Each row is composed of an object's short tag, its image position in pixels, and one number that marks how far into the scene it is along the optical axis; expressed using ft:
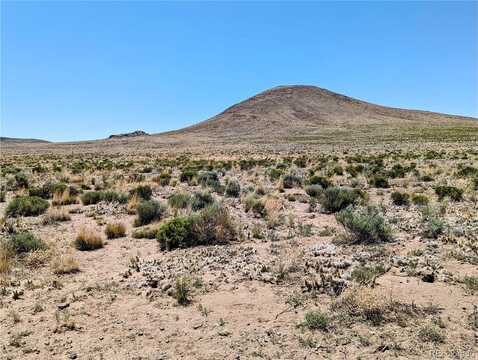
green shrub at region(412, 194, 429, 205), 41.03
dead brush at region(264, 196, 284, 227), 34.68
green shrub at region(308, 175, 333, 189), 57.52
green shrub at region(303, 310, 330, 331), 16.66
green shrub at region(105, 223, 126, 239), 32.65
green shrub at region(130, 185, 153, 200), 50.21
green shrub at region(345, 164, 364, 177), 69.51
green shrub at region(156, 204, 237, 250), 28.81
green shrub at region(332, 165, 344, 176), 72.96
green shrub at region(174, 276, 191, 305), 19.76
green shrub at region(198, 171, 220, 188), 59.06
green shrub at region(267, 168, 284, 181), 67.13
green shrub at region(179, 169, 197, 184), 68.69
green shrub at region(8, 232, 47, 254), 27.04
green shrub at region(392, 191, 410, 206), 42.37
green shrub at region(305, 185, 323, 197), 48.73
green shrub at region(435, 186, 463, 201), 42.29
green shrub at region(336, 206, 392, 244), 27.96
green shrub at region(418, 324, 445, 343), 15.34
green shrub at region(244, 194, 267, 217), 39.46
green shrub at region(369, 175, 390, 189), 55.52
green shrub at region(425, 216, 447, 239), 27.86
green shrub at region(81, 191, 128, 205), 47.47
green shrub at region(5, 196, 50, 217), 40.35
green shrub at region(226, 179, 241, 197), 51.77
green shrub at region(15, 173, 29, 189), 62.29
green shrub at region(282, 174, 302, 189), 59.09
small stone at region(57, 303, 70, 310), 19.33
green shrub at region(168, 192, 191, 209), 42.56
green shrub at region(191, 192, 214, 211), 41.83
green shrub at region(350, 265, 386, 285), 20.38
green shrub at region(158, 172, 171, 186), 64.35
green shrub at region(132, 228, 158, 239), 32.12
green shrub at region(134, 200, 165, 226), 36.99
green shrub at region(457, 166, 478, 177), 60.64
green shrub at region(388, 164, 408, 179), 65.51
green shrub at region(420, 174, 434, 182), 59.41
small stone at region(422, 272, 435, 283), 20.70
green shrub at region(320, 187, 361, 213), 40.40
